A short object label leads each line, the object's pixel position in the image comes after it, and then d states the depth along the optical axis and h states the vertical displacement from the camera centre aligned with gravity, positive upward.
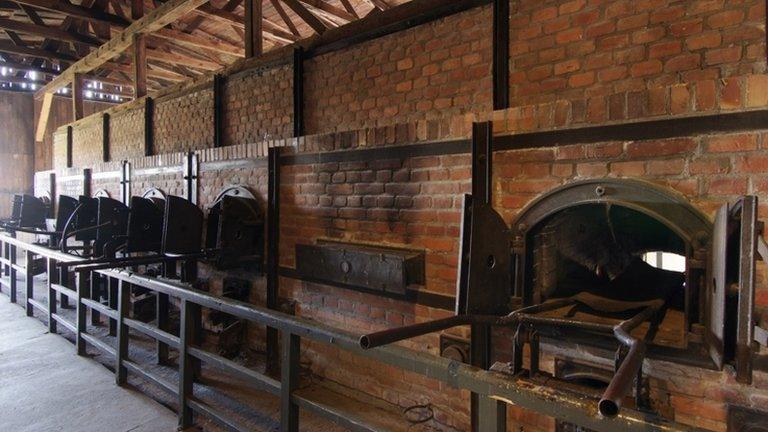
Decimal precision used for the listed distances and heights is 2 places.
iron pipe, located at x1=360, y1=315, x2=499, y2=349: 1.25 -0.41
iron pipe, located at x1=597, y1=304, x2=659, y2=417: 0.85 -0.37
